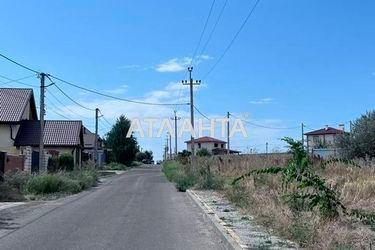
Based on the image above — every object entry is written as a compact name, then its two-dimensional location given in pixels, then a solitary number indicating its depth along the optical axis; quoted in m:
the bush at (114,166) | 86.42
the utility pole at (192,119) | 40.78
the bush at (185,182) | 30.38
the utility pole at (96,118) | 63.03
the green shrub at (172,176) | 40.84
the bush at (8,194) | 23.74
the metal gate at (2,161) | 31.07
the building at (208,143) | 148.88
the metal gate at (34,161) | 39.93
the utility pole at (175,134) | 81.89
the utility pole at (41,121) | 33.62
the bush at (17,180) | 27.17
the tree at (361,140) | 38.97
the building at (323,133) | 117.04
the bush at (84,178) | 33.07
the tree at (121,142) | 103.31
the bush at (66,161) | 47.81
